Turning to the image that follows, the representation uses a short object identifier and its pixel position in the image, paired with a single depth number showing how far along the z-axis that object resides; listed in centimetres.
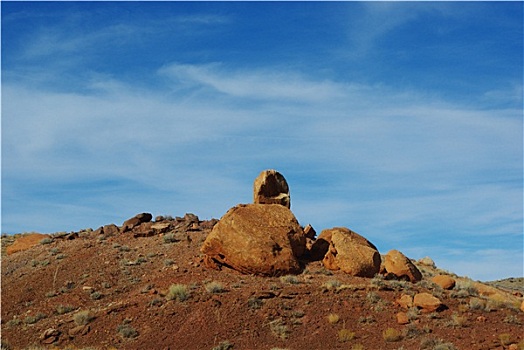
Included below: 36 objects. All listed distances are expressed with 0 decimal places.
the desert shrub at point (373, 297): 2516
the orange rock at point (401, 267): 3012
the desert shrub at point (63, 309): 2705
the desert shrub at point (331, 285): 2616
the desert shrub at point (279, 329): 2286
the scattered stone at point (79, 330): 2412
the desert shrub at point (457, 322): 2325
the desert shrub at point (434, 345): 2097
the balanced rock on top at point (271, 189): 3306
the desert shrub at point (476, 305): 2530
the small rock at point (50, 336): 2406
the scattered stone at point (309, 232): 3597
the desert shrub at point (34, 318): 2653
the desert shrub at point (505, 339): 2139
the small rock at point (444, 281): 2984
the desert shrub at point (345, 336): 2238
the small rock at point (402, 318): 2342
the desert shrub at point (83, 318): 2472
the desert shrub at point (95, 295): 2825
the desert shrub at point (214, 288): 2594
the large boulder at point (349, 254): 2941
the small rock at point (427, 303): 2440
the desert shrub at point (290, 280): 2734
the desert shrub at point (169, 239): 3544
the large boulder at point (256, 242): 2855
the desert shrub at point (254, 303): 2452
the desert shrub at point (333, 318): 2350
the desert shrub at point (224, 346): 2189
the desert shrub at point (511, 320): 2414
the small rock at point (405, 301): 2482
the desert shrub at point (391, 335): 2209
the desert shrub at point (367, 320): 2361
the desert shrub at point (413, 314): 2370
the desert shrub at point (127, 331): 2341
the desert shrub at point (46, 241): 3978
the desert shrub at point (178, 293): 2553
